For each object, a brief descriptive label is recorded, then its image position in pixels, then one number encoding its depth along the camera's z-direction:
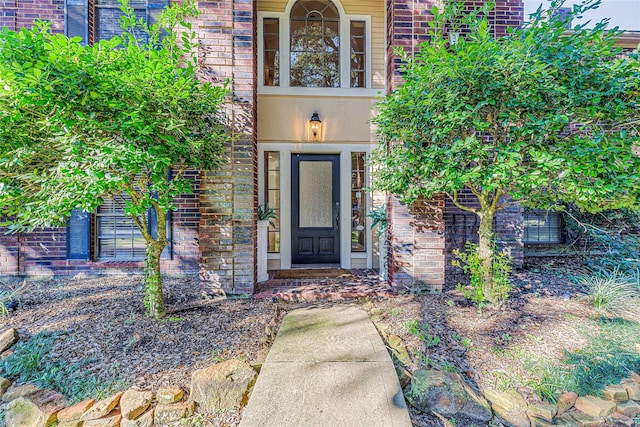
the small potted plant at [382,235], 4.18
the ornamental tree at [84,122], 2.05
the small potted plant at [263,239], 4.31
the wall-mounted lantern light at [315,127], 5.02
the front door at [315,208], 5.29
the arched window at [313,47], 5.11
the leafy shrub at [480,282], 2.98
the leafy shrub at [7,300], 2.99
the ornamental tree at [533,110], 2.34
